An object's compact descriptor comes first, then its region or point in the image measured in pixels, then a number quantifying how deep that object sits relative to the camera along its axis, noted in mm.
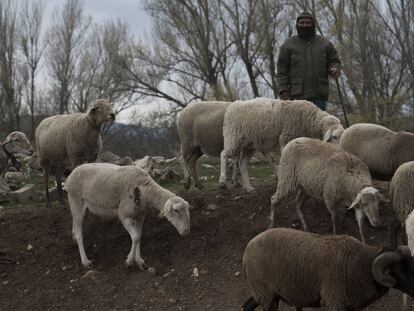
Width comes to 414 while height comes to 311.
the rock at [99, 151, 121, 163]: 18359
